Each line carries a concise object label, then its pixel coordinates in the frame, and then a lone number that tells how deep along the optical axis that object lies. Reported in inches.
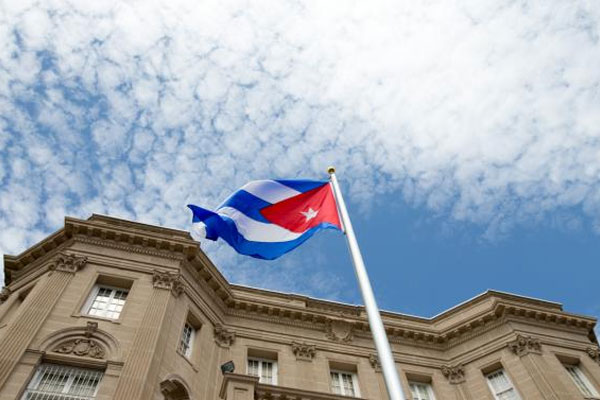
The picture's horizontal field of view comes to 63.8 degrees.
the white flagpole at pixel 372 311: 331.3
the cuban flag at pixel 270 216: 565.0
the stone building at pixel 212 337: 641.6
